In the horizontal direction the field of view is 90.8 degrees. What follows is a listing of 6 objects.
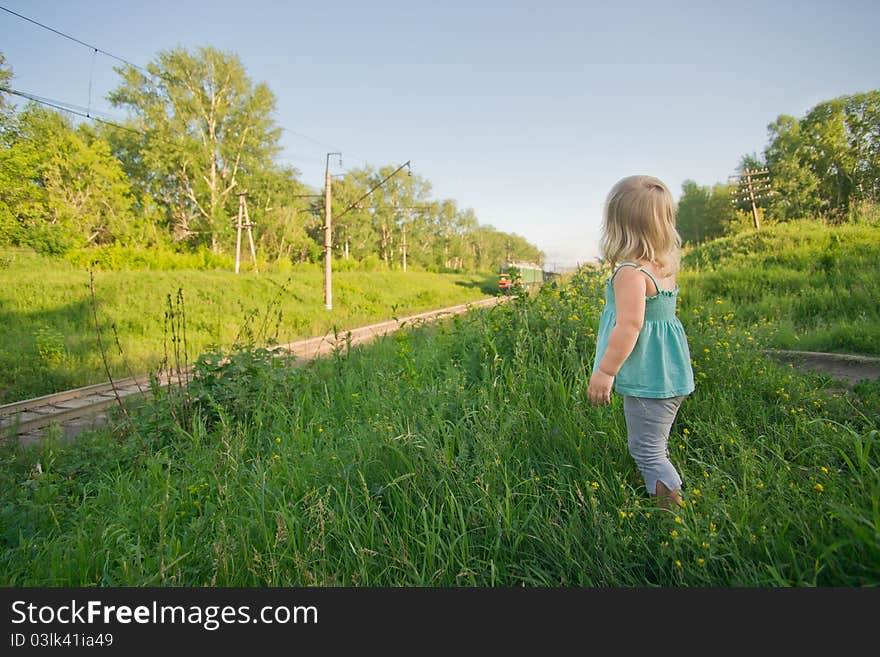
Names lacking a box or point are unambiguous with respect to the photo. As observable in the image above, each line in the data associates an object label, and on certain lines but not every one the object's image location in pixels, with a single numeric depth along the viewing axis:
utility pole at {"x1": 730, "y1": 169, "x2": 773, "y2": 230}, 27.67
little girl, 2.06
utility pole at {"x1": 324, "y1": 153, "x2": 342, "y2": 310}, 20.49
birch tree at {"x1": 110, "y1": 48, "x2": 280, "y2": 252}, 30.92
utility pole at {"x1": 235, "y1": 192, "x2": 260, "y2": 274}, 27.34
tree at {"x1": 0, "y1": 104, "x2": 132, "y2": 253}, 11.83
